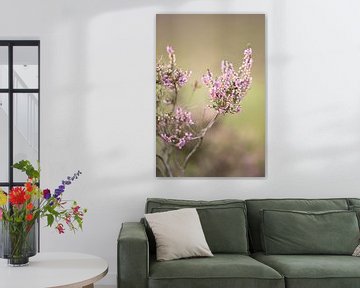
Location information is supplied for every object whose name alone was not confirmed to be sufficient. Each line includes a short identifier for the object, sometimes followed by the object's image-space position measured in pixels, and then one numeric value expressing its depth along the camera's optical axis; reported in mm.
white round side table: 2925
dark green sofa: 3539
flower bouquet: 3193
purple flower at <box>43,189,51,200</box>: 3243
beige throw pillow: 3859
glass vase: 3205
